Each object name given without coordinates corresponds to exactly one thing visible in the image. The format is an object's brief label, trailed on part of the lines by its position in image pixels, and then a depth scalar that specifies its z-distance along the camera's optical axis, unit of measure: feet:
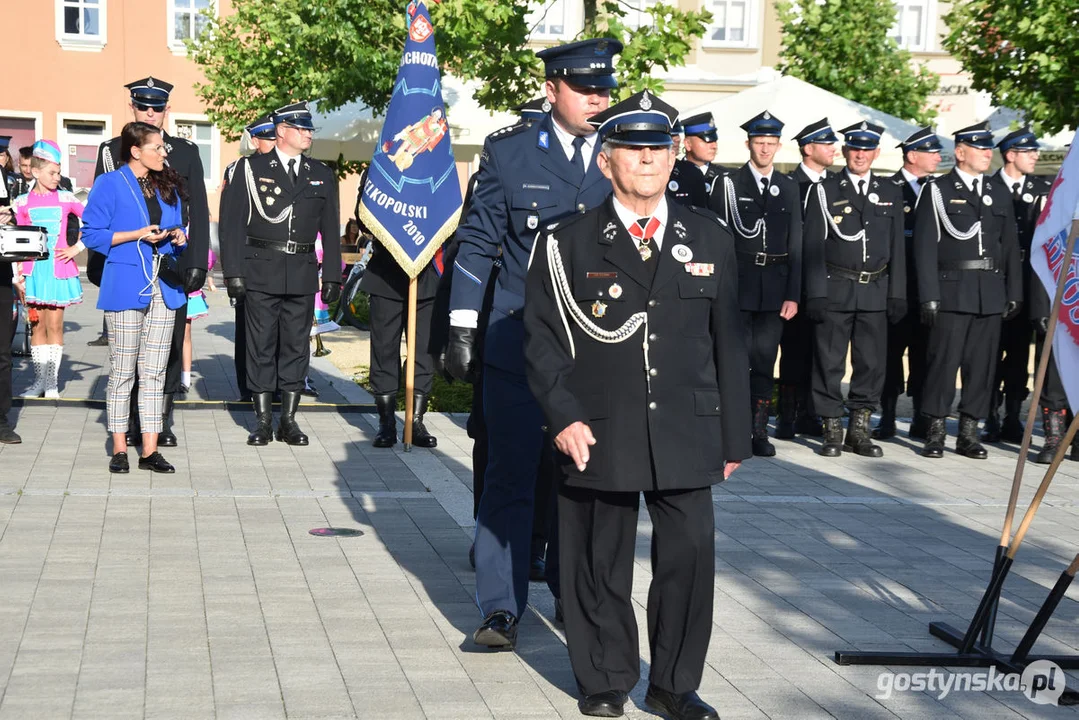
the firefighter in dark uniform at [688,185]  32.35
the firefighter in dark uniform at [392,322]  34.81
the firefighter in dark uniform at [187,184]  30.04
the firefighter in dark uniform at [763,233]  34.78
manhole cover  24.75
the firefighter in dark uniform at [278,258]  34.24
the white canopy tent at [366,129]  60.54
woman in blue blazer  29.17
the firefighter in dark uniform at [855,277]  34.86
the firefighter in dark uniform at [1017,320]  36.37
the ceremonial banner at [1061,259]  19.10
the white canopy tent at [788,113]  52.80
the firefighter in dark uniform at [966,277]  34.91
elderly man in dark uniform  15.69
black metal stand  17.94
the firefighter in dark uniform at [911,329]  36.91
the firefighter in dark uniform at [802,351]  36.37
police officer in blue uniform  18.45
